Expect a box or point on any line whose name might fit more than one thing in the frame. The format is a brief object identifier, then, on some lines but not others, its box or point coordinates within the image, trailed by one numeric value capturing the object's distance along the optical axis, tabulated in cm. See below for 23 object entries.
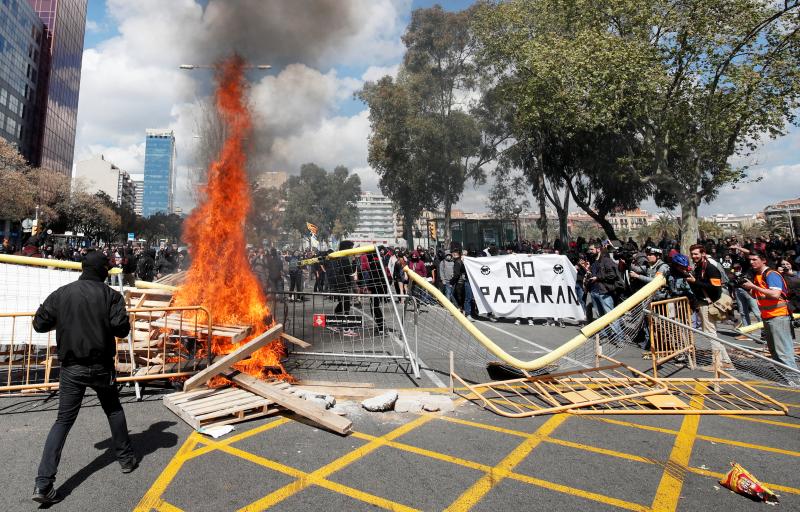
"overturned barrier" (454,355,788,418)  476
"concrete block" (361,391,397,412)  468
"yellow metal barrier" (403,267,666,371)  478
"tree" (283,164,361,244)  6406
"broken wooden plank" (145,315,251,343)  548
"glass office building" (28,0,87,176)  5869
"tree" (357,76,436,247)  2698
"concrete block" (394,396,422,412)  477
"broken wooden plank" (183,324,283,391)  486
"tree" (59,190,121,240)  4088
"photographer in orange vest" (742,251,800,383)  573
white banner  1076
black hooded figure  323
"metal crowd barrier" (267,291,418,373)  673
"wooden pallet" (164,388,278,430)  425
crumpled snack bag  294
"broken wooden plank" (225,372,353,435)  409
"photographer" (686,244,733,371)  625
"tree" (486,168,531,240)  2956
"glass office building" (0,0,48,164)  4741
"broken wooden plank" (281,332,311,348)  671
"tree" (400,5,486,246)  2678
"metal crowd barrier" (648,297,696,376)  617
